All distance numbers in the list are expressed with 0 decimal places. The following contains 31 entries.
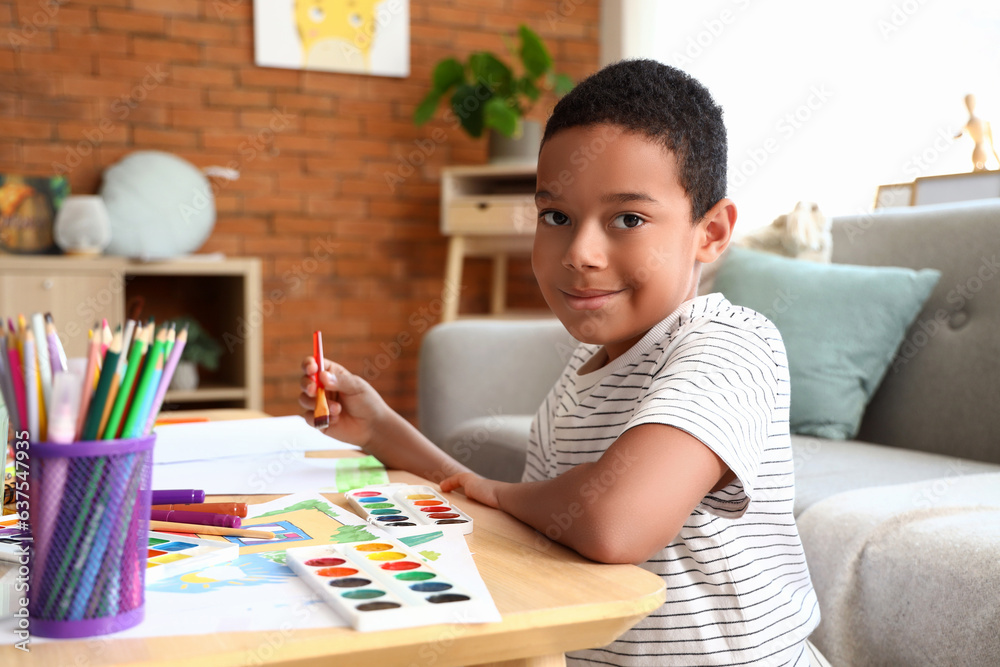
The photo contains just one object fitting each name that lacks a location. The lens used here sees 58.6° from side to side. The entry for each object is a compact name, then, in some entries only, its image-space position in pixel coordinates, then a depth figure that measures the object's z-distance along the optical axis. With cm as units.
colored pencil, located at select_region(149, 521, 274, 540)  64
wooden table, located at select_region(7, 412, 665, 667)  43
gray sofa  101
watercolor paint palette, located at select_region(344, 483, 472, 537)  66
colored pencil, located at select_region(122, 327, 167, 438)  45
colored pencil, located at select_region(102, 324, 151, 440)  45
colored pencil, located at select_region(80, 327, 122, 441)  44
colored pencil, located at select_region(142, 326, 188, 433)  47
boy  67
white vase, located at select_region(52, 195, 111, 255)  269
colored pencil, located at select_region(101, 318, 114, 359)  47
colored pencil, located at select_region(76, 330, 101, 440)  44
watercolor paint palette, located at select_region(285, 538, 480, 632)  46
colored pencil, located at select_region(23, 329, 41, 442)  44
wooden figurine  222
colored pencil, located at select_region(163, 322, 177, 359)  47
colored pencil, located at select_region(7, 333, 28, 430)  45
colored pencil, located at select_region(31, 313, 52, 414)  45
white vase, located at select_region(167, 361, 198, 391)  287
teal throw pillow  168
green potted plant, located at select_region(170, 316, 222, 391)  288
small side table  310
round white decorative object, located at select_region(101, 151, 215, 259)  286
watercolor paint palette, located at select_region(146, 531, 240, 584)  54
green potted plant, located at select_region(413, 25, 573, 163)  317
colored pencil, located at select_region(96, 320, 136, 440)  44
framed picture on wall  326
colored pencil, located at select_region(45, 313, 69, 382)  47
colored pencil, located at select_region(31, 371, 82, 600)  44
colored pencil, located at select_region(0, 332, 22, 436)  45
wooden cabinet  261
